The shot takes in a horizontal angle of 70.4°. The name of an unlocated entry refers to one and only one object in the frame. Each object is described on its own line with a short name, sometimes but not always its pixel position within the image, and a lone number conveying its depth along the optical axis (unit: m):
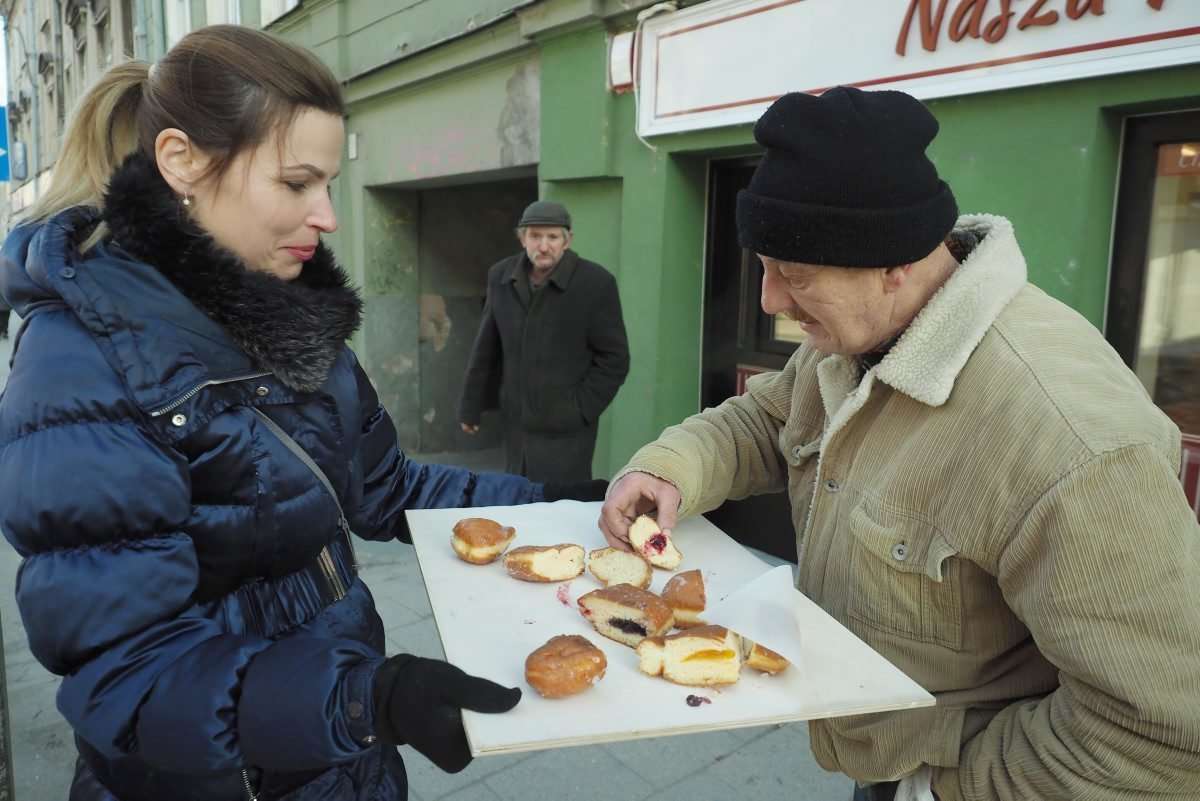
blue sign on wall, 9.80
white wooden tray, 1.15
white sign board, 3.05
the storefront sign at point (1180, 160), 3.19
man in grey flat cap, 4.79
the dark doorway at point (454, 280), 8.71
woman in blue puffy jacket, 1.10
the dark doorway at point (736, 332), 4.91
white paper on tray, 1.29
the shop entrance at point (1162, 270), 3.24
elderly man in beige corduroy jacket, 1.08
